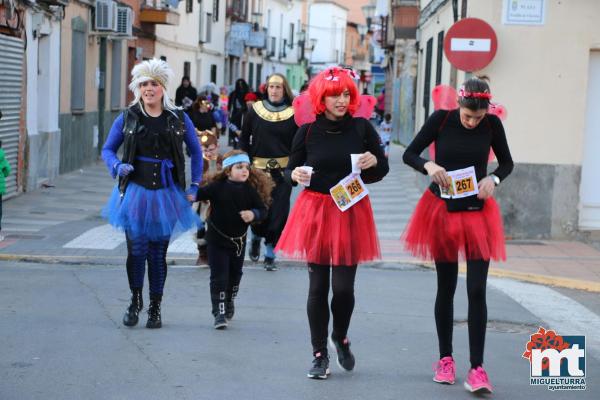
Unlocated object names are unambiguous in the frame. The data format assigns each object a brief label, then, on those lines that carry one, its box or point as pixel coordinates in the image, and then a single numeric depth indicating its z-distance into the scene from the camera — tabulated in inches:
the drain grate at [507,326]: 327.6
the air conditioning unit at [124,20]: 960.9
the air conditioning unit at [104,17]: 914.1
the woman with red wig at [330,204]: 245.9
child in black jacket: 312.2
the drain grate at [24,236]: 494.7
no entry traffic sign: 529.0
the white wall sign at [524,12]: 544.7
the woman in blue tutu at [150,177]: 293.7
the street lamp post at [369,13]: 2571.4
